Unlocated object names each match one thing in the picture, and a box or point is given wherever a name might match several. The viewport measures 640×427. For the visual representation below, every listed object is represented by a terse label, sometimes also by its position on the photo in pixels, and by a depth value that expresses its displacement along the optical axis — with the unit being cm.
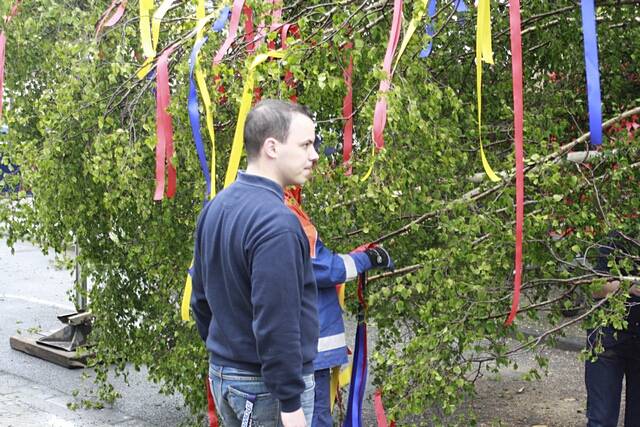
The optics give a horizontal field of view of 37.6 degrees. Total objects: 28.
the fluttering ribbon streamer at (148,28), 393
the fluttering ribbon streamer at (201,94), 371
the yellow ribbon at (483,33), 322
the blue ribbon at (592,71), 276
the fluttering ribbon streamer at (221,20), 376
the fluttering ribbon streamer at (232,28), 369
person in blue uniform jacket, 375
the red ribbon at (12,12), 473
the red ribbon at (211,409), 459
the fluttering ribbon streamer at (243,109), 338
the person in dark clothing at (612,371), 455
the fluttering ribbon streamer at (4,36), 473
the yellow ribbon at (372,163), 332
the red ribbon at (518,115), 296
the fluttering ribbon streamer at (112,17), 430
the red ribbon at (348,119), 365
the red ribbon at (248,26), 393
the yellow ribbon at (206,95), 371
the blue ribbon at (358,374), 423
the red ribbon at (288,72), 360
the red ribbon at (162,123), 393
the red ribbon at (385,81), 322
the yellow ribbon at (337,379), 413
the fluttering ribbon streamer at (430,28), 361
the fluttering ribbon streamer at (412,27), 318
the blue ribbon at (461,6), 376
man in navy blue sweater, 276
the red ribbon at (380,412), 413
